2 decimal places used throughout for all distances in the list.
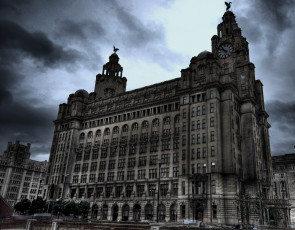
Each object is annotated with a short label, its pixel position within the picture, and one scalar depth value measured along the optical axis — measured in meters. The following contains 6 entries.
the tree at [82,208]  80.17
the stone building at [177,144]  73.00
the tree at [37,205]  84.56
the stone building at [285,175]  115.12
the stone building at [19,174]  154.38
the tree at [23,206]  84.75
